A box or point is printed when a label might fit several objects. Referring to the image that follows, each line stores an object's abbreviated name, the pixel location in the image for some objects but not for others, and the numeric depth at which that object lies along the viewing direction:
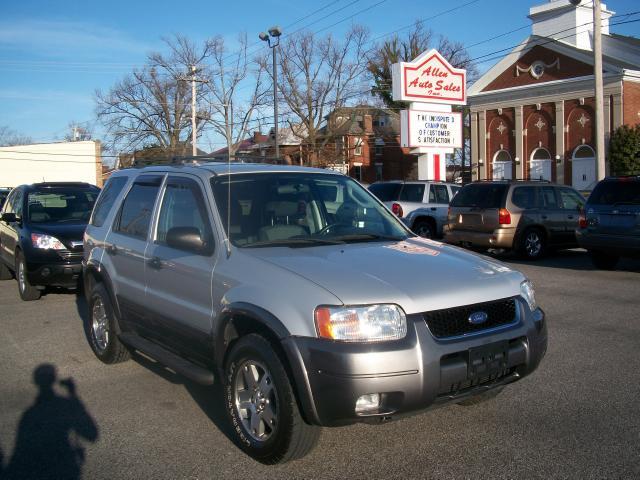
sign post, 20.70
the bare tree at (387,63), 59.25
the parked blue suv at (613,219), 10.95
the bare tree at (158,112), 54.22
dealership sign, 20.62
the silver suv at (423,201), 17.94
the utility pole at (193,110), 33.72
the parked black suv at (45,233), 9.51
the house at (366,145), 57.47
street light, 28.47
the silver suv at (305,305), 3.52
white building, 58.66
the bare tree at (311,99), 56.44
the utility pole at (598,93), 19.00
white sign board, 20.70
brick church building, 34.50
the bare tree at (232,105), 49.00
